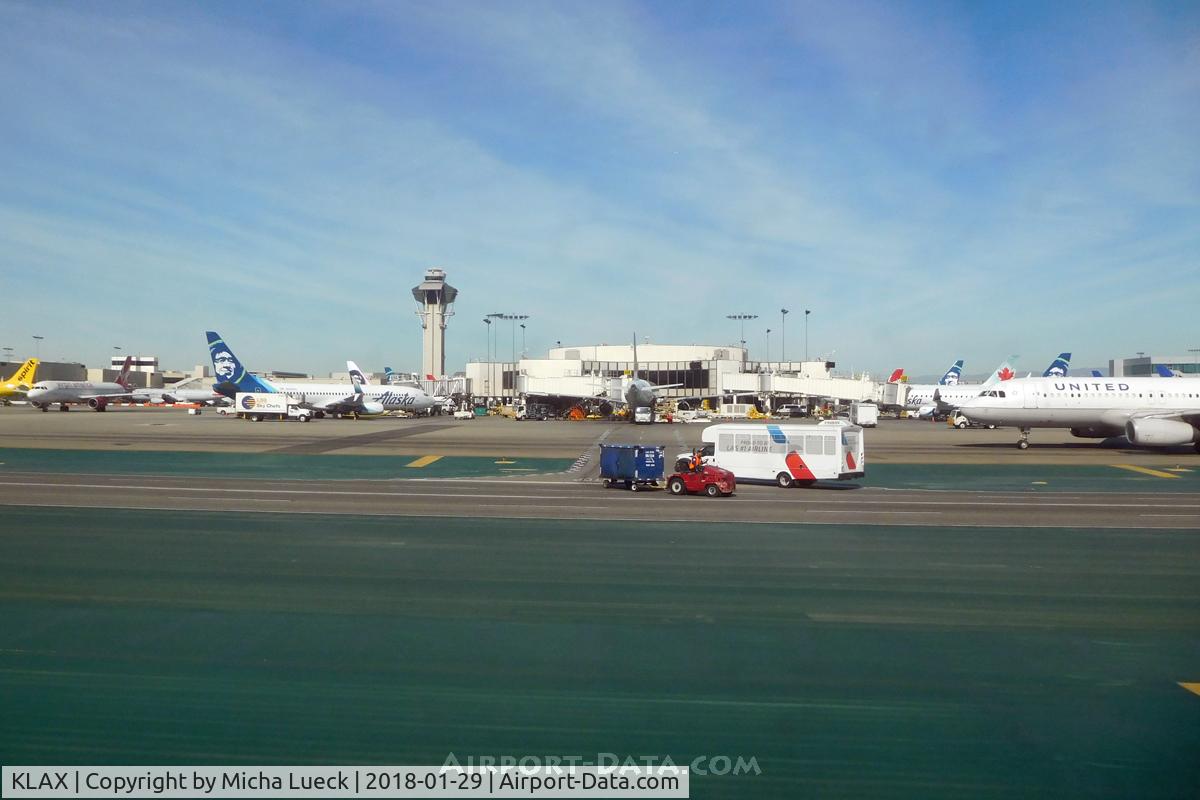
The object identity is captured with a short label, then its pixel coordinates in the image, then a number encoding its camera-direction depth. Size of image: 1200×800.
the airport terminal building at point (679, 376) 137.88
